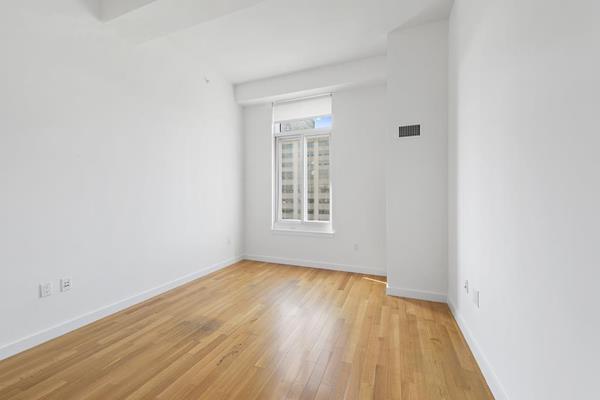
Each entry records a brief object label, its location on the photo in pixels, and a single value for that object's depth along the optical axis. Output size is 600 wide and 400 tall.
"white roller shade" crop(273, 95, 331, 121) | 4.33
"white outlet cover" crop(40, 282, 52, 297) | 2.18
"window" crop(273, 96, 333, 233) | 4.43
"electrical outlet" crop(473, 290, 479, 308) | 1.91
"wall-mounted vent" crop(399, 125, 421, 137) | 3.02
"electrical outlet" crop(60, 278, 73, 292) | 2.31
